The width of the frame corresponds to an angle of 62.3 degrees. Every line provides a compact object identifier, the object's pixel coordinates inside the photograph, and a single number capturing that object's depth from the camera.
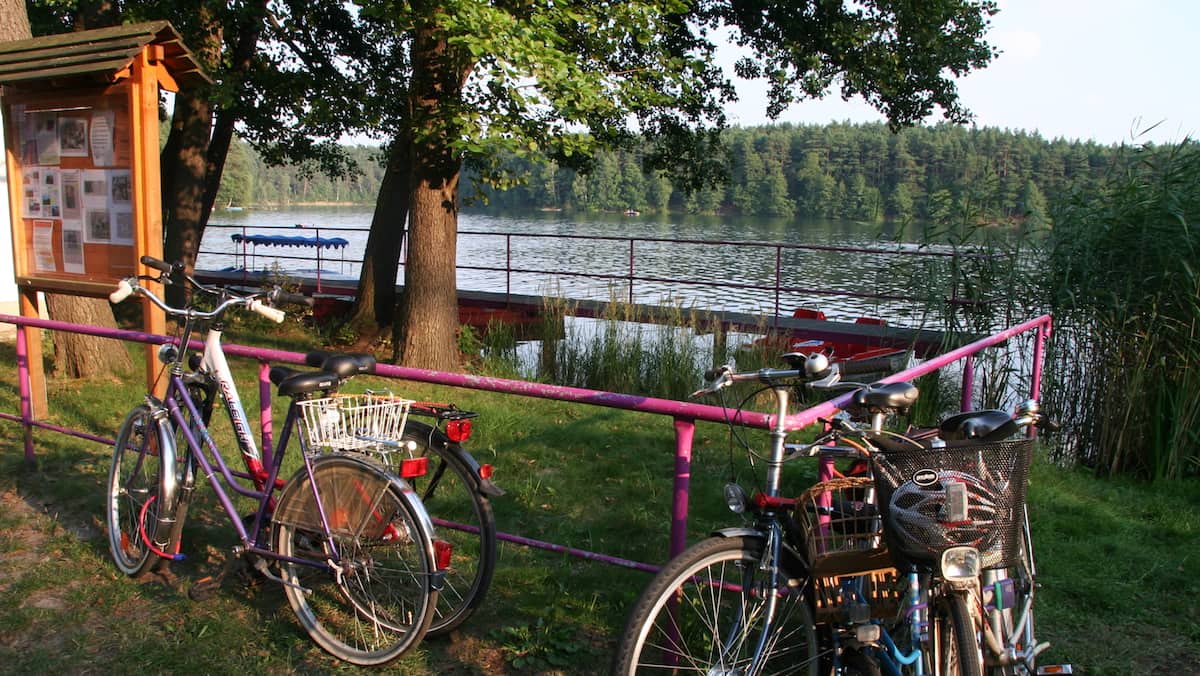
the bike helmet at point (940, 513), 2.22
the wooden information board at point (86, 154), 5.47
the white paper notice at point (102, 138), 5.63
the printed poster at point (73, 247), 5.82
